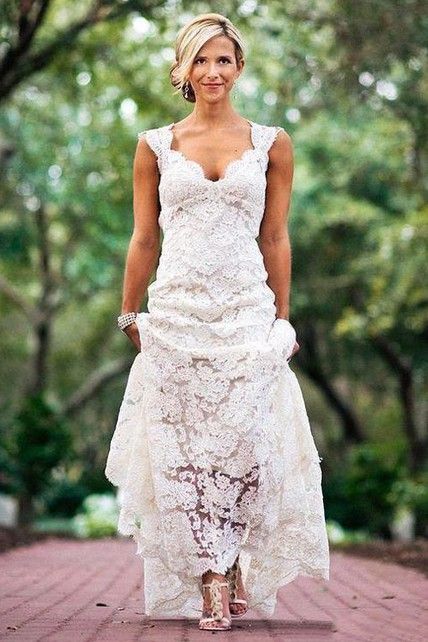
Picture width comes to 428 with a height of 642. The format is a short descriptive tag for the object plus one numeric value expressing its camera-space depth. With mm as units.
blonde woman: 6598
